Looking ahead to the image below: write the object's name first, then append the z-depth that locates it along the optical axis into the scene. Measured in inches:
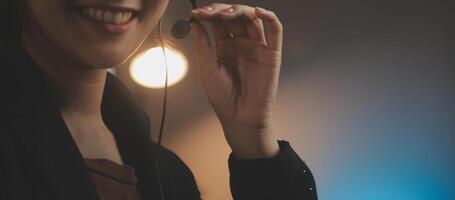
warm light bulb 69.7
